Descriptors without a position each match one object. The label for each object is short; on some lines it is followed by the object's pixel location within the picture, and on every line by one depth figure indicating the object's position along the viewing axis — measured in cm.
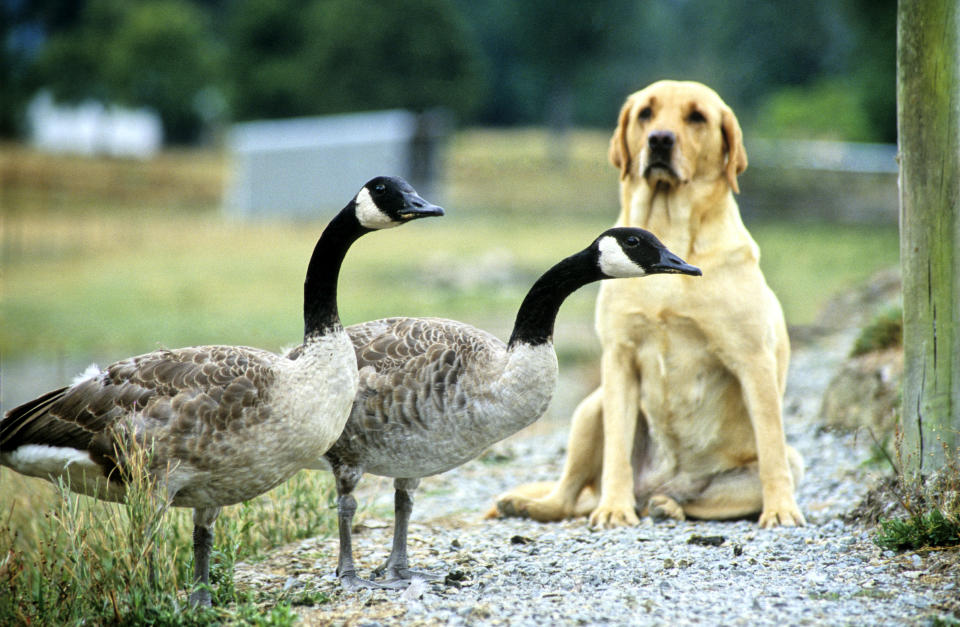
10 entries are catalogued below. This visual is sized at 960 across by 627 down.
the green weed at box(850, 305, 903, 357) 1937
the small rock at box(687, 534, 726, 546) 1297
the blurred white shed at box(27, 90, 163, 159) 10812
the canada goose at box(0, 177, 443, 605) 1002
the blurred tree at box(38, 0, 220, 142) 10087
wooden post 1218
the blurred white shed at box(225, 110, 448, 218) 7912
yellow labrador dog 1383
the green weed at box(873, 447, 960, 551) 1134
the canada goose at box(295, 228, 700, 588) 1090
